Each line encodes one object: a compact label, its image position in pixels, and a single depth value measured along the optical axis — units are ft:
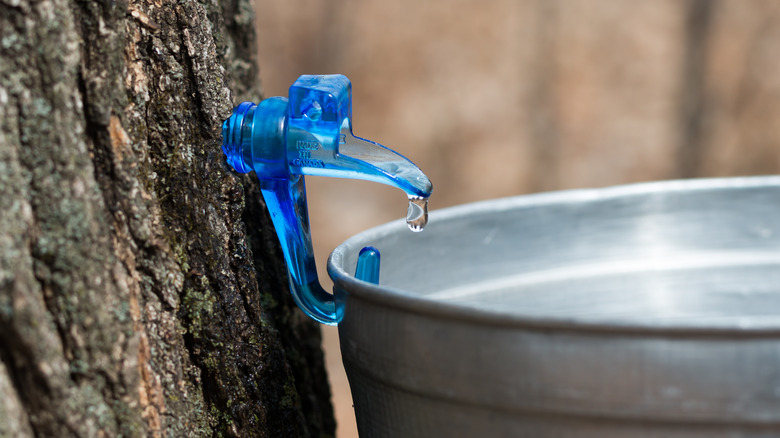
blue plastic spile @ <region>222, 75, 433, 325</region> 1.45
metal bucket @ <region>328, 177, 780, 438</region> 1.27
